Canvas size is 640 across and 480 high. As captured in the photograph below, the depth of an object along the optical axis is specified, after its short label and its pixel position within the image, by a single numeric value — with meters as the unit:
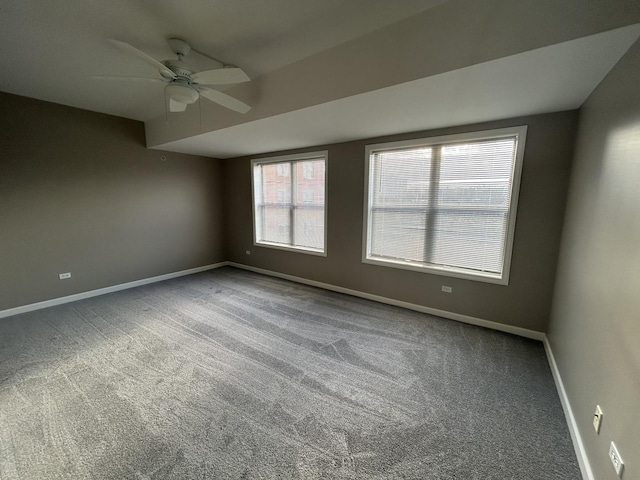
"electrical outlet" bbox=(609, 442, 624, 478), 1.06
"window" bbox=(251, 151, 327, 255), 4.24
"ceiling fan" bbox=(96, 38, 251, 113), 1.88
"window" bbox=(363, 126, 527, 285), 2.77
